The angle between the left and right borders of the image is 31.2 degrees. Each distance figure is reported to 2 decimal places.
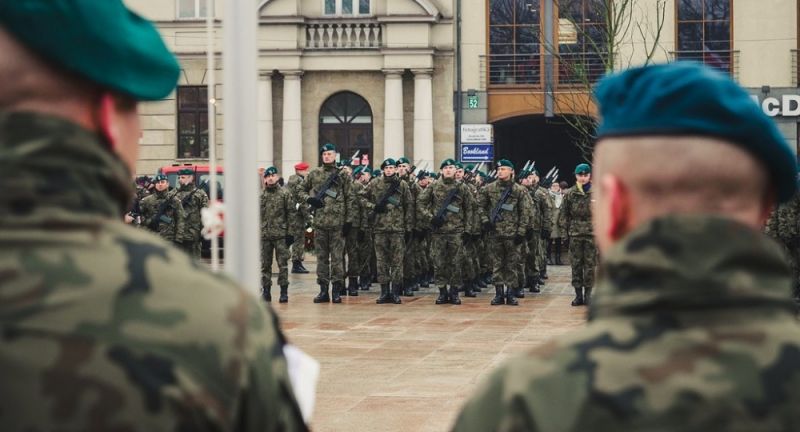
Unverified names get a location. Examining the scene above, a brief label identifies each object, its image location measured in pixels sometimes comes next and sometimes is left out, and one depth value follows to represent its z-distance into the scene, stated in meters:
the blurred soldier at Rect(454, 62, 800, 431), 2.02
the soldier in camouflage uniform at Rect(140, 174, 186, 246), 19.58
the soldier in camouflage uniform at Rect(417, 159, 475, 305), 18.78
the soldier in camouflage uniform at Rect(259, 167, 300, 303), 18.50
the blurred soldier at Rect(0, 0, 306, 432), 1.92
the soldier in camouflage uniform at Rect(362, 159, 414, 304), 18.91
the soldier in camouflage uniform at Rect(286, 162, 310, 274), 20.11
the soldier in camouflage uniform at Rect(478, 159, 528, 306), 18.59
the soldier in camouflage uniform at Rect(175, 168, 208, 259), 19.83
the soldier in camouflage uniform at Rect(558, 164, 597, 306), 18.08
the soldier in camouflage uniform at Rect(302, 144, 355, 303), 18.73
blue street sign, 30.99
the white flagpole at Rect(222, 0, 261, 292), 3.16
